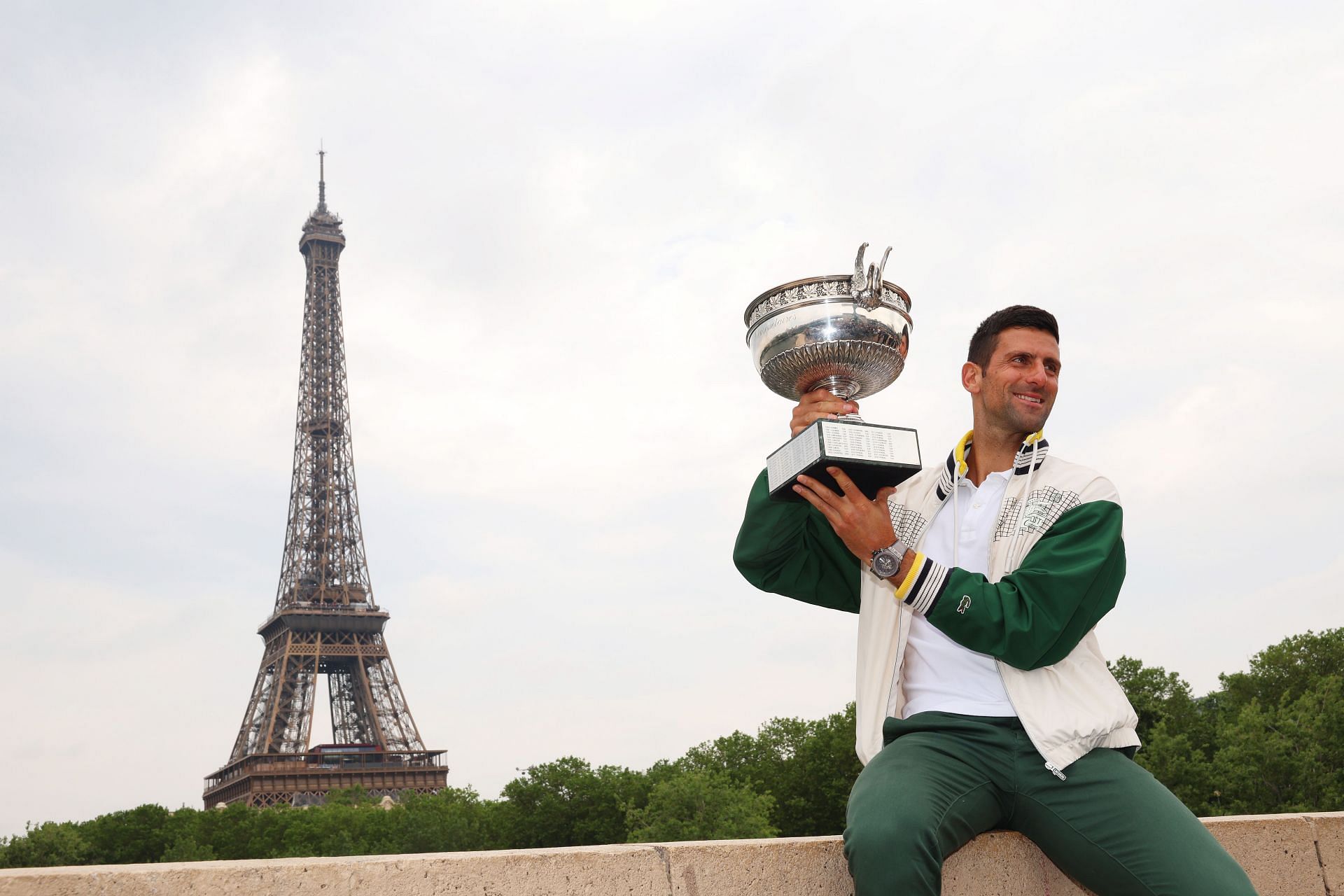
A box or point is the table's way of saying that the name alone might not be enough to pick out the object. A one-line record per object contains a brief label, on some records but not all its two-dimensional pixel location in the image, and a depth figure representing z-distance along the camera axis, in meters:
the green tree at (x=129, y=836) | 48.34
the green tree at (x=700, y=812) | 33.19
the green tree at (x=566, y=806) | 39.34
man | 3.15
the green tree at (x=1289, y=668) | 39.44
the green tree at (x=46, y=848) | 47.50
